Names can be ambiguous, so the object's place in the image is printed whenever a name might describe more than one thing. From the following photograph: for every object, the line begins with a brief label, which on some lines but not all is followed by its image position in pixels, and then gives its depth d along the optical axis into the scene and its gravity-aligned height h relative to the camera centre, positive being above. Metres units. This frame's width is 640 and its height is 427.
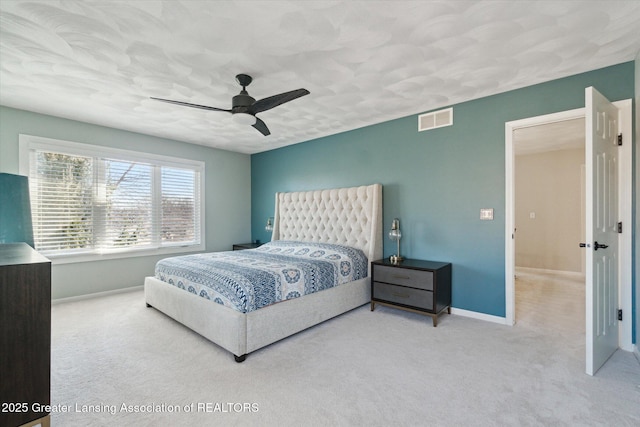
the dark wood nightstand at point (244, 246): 5.62 -0.63
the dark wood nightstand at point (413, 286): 3.22 -0.85
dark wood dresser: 1.41 -0.65
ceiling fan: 2.54 +1.02
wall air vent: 3.65 +1.25
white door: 2.17 -0.13
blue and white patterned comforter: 2.65 -0.63
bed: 2.56 -0.88
